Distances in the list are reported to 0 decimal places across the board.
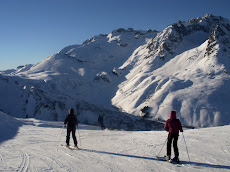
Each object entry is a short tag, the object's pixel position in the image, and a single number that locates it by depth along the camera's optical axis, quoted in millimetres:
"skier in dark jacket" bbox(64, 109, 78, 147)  11201
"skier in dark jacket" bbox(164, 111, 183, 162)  8648
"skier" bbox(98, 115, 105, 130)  28767
